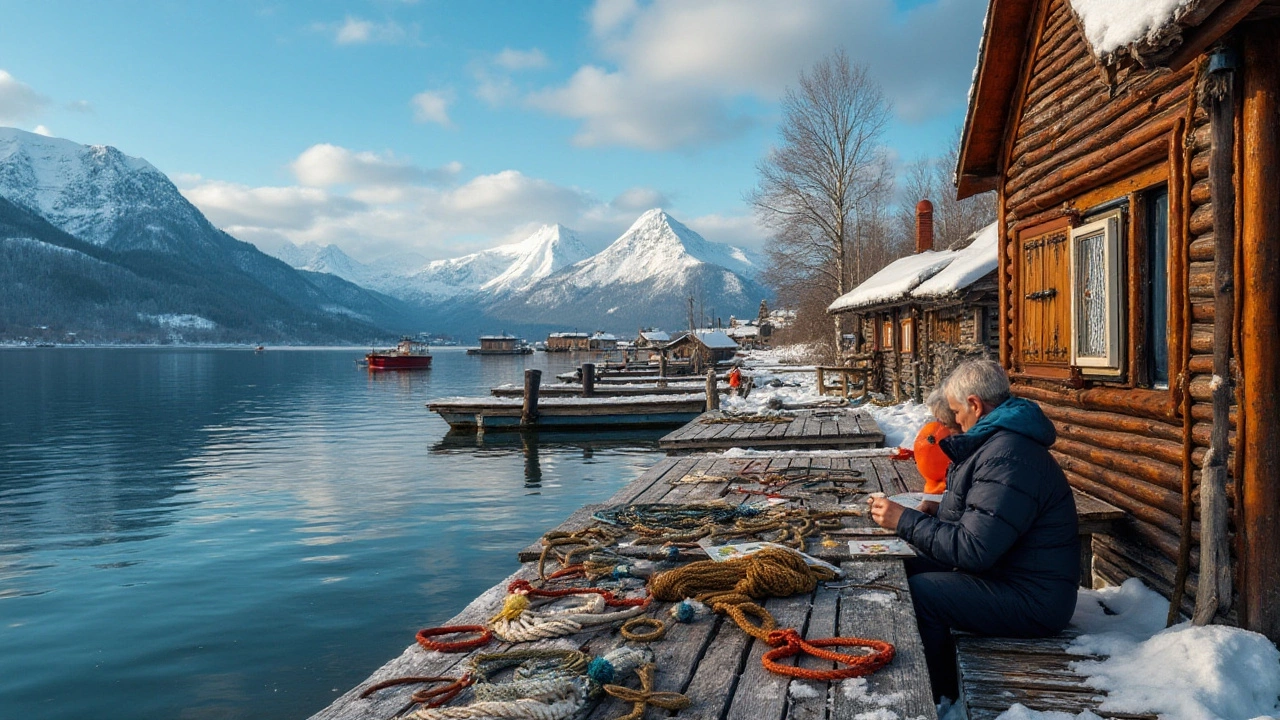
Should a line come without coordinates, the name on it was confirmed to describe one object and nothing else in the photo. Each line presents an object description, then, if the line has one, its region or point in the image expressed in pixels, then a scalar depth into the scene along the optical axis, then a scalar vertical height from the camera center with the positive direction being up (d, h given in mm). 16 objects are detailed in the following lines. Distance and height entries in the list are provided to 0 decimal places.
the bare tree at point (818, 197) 35719 +6379
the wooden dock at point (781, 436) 13367 -1433
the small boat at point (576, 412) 26297 -1944
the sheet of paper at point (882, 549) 5133 -1263
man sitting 4184 -969
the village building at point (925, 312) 16141 +734
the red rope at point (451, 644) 3758 -1297
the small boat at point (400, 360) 80688 -598
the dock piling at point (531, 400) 25781 -1509
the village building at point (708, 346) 58112 +28
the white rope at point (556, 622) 3842 -1267
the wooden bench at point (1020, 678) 3783 -1604
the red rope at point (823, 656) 3326 -1266
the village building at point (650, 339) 91256 +1025
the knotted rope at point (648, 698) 3078 -1272
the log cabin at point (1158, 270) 4176 +440
